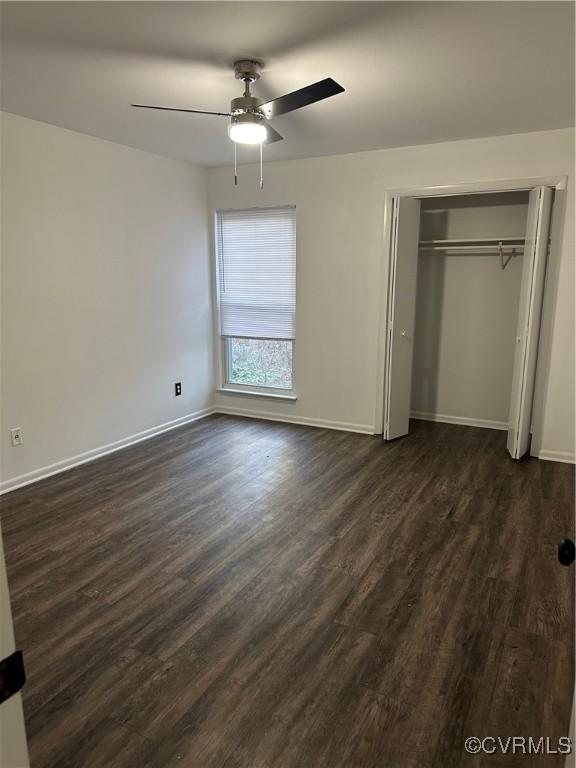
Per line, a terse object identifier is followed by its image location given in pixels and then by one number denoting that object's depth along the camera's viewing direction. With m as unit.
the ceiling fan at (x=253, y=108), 2.47
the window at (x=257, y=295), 5.07
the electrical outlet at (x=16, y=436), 3.58
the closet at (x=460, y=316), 4.36
